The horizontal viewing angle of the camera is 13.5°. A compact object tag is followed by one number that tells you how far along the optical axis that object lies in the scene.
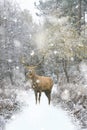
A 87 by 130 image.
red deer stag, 16.92
